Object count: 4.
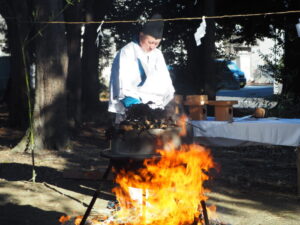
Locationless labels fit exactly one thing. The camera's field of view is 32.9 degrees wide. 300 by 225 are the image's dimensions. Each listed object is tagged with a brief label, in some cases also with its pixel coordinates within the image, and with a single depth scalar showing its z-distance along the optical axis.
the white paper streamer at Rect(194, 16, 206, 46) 8.74
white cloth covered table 6.88
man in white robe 5.62
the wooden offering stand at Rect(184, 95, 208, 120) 7.52
